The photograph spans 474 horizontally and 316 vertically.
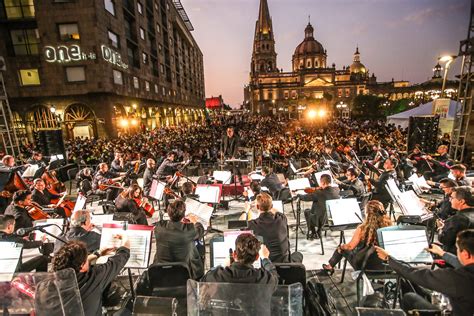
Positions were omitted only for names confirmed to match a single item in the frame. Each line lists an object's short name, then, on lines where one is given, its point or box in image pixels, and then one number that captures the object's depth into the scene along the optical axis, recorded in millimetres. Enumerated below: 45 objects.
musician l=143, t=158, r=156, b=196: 8328
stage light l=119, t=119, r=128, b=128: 25781
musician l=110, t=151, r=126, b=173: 9831
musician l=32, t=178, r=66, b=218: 6918
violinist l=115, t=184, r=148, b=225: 5881
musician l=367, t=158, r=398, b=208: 6412
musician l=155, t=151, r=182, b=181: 9172
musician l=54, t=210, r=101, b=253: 4027
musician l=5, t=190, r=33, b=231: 5293
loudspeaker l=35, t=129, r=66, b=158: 11688
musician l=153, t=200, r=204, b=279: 3809
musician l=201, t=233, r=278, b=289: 2609
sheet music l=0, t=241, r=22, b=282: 3457
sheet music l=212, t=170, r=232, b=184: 8180
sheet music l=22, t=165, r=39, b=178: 9438
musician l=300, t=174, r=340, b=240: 5625
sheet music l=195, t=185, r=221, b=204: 6082
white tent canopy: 15173
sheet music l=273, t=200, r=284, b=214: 5268
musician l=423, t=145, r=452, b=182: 8570
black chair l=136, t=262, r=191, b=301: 3186
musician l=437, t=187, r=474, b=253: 3781
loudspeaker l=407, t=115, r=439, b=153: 11375
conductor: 9172
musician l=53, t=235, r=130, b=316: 2590
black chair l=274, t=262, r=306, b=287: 3195
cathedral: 100562
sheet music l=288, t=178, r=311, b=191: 6547
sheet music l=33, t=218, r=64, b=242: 4934
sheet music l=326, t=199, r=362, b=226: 4763
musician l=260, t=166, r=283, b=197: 7173
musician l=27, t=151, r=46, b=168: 10566
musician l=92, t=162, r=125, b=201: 8075
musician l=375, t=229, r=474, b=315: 2387
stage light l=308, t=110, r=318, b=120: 47719
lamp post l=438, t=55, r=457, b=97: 11109
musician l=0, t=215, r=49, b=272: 4258
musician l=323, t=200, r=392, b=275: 3745
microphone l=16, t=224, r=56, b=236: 3118
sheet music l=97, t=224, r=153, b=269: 3678
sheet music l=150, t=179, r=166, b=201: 6840
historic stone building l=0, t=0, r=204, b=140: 21672
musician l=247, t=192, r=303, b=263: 4039
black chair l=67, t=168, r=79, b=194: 10445
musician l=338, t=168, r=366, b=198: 6684
